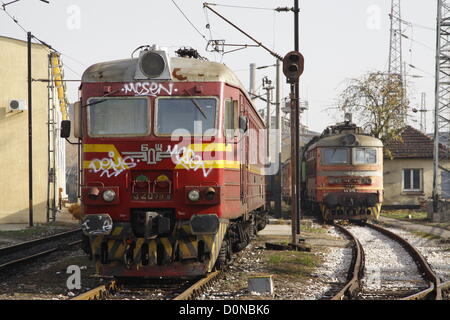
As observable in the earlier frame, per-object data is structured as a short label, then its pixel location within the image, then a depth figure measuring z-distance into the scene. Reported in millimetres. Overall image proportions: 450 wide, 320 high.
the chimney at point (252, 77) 45538
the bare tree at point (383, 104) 41094
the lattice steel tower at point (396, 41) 45972
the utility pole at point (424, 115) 74481
